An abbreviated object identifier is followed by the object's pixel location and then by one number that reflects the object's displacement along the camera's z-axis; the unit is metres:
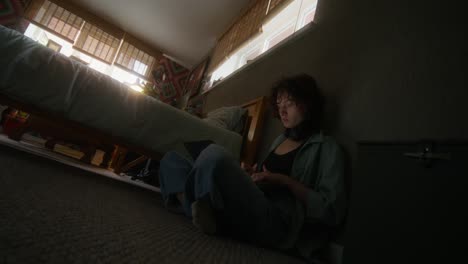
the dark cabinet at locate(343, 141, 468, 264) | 0.39
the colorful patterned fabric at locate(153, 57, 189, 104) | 5.01
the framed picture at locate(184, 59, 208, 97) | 4.14
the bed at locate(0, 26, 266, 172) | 1.02
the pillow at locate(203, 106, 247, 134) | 1.58
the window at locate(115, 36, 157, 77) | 4.60
